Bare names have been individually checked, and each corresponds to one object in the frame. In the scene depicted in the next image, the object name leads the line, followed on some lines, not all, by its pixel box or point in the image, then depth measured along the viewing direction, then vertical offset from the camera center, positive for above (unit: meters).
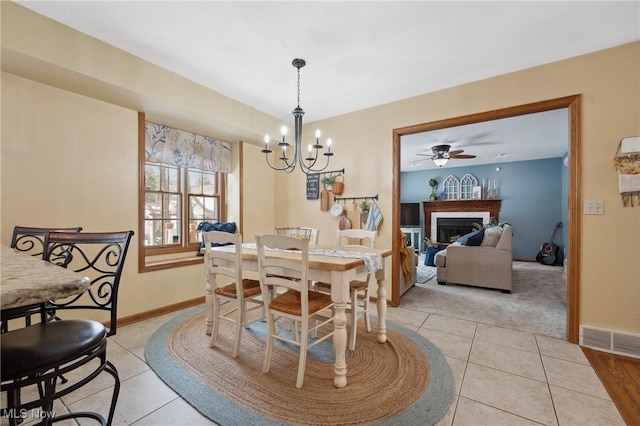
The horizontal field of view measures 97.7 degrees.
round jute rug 1.52 -1.10
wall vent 2.20 -1.04
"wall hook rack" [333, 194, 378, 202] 3.50 +0.18
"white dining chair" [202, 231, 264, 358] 2.07 -0.58
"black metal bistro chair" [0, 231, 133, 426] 0.87 -0.48
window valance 3.20 +0.79
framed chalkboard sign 3.98 +0.36
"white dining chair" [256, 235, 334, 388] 1.73 -0.54
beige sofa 3.97 -0.76
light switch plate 2.32 +0.04
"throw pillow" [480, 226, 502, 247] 4.14 -0.38
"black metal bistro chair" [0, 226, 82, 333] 1.25 -0.32
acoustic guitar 6.08 -0.89
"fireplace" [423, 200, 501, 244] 6.96 -0.01
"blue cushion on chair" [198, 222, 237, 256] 3.64 -0.20
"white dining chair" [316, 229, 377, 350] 2.18 -0.68
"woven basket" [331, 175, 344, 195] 3.73 +0.33
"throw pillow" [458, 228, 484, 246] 4.23 -0.41
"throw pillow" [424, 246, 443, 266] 6.14 -1.00
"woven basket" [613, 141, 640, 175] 2.18 +0.39
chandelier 2.49 +0.77
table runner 2.01 -0.33
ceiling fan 4.93 +1.05
